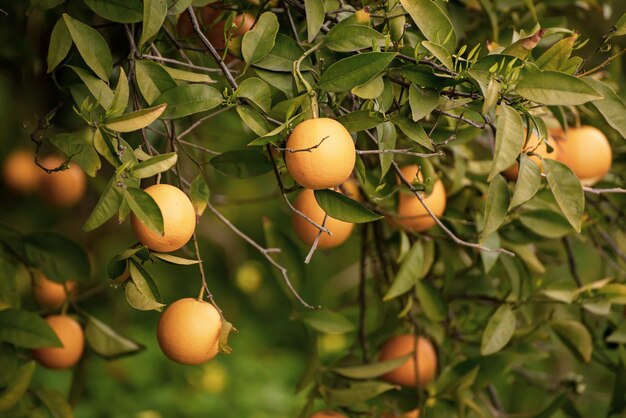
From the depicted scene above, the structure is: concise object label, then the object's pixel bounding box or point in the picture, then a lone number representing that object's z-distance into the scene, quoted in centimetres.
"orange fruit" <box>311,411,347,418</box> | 178
